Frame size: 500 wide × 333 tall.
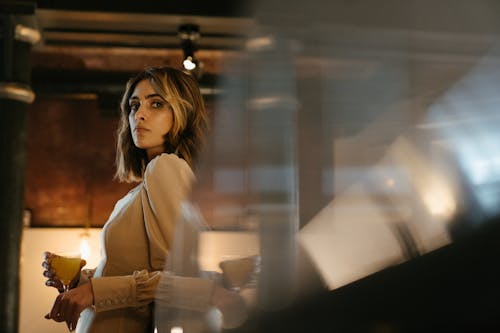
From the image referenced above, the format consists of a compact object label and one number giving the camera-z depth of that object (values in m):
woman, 1.47
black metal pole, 3.68
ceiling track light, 4.44
